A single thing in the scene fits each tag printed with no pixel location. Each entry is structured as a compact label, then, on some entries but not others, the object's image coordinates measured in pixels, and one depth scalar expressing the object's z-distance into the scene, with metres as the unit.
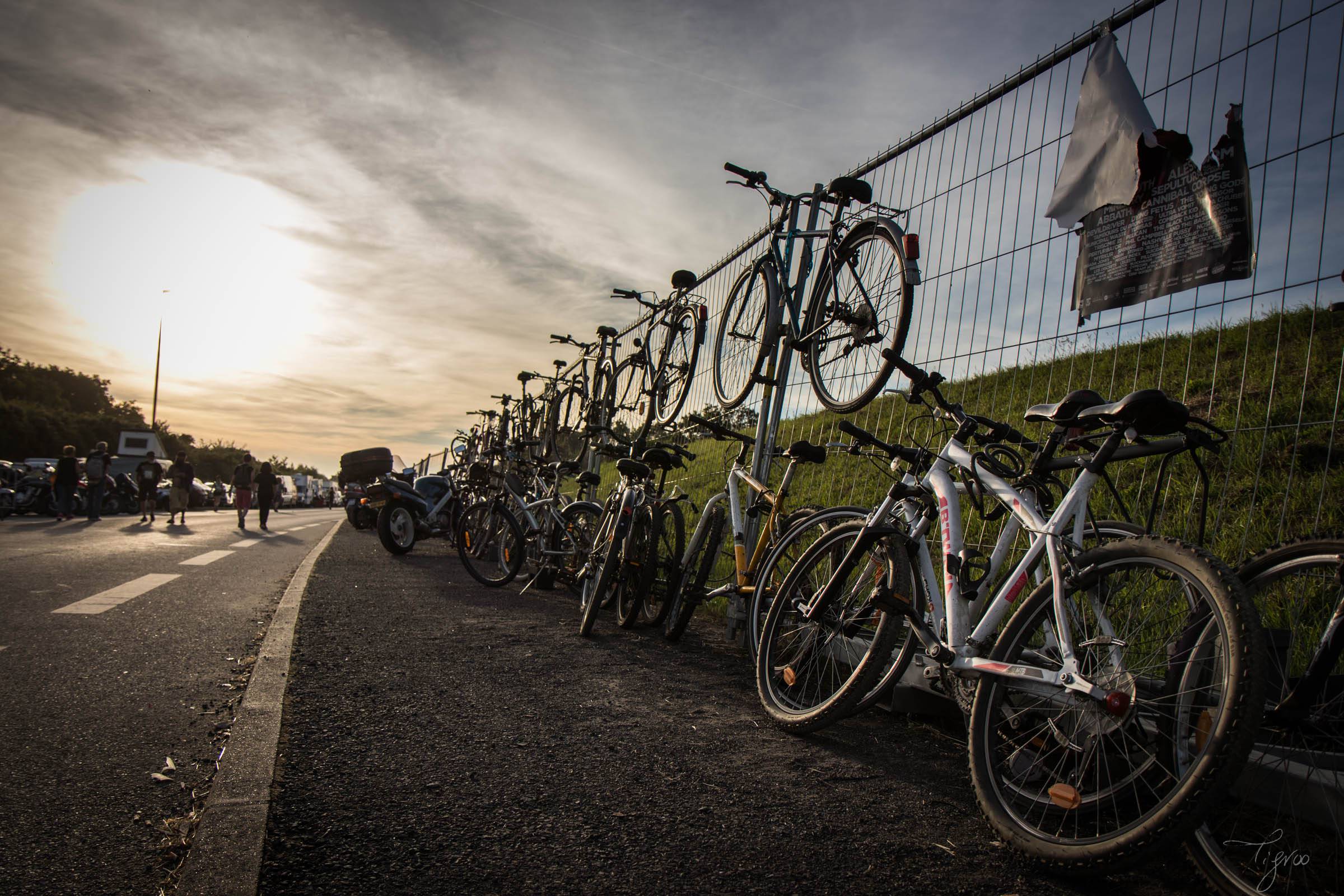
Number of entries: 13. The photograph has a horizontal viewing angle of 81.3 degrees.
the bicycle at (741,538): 3.96
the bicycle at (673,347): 6.93
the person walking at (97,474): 18.44
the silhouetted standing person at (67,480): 17.23
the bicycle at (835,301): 4.07
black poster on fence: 2.97
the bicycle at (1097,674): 1.73
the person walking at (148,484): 19.05
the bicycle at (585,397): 9.57
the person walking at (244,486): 19.23
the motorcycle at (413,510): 11.05
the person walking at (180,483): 19.19
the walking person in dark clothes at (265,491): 19.73
